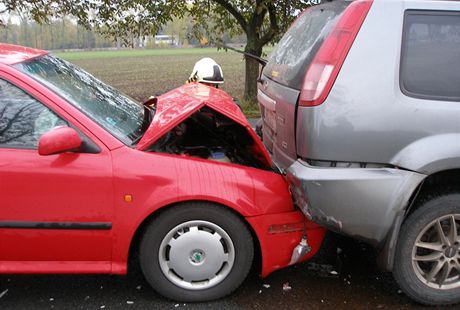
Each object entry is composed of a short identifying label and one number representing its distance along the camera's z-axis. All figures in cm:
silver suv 254
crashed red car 271
